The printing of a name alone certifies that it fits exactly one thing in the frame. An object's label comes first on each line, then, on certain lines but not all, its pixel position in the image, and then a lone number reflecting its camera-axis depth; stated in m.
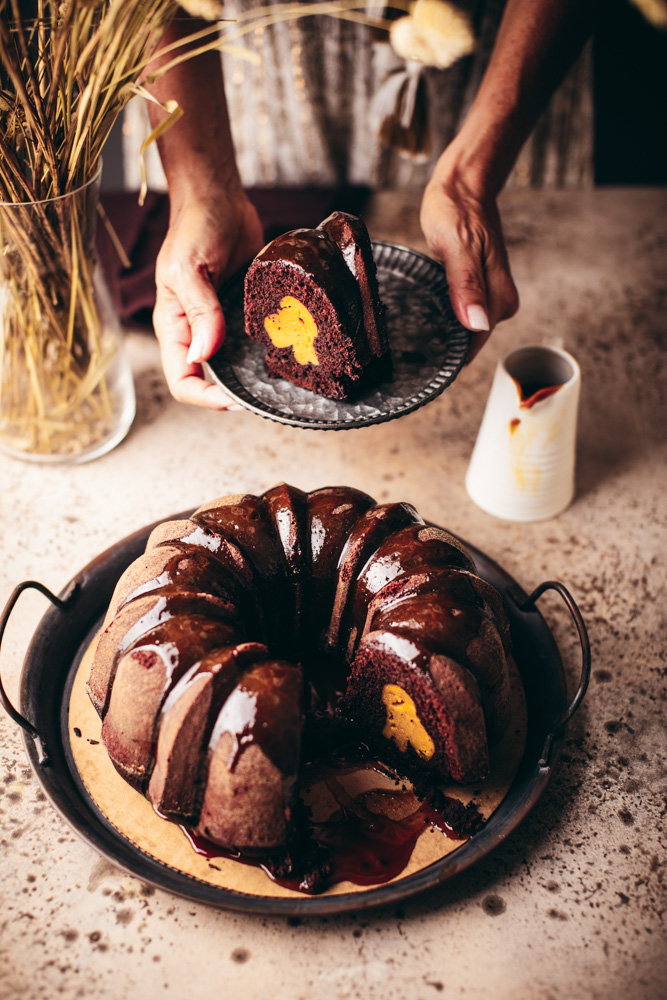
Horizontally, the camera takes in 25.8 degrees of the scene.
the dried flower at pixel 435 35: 0.75
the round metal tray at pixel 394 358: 0.80
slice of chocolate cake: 0.79
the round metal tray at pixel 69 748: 0.71
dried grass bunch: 0.76
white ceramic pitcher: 0.86
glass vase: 0.83
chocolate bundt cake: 0.71
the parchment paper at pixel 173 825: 0.72
